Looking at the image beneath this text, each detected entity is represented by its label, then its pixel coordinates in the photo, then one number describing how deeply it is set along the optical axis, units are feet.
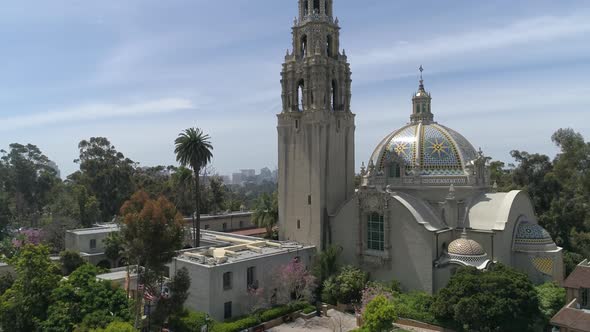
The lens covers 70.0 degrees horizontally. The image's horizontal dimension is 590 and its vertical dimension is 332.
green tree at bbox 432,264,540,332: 77.00
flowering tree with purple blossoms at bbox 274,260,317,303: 96.68
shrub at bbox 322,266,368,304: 98.37
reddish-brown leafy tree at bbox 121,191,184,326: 73.67
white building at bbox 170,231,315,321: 87.92
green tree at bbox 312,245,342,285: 104.73
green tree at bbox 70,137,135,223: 200.54
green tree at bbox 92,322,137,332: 60.03
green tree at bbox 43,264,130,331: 72.13
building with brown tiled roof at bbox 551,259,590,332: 74.84
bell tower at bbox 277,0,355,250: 112.47
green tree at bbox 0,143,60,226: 211.82
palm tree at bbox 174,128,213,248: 123.85
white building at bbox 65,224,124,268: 134.62
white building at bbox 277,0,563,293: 98.32
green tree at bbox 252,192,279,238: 138.10
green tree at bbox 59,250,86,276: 122.72
